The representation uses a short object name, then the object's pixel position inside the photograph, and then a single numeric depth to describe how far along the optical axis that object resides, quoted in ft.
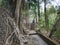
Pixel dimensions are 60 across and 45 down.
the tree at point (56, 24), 8.79
